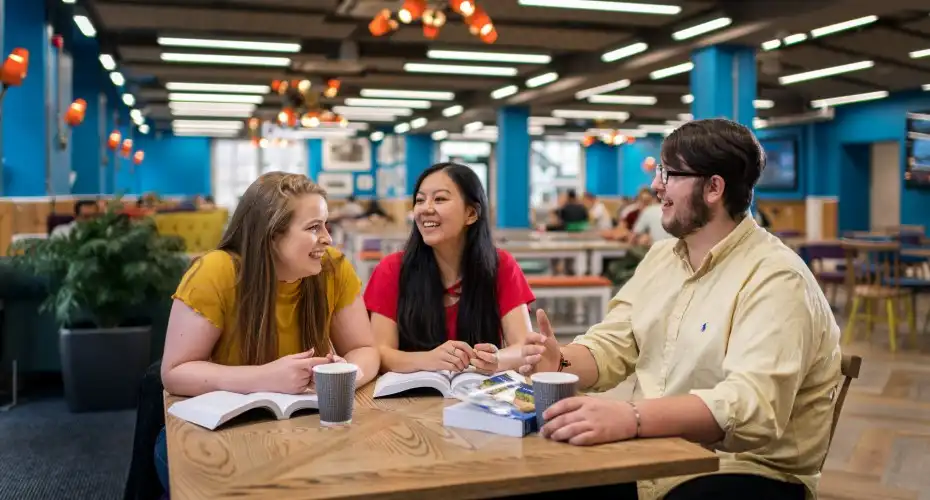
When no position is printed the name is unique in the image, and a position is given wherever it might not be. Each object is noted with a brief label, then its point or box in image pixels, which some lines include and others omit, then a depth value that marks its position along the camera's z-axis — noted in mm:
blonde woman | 1938
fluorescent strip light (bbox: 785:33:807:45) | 10016
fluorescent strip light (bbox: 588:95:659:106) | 16531
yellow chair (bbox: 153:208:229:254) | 8691
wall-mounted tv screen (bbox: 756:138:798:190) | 19266
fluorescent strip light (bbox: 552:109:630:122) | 19203
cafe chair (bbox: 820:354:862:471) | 1878
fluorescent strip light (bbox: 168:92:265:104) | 16703
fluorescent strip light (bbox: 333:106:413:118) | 19025
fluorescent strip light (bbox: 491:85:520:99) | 14992
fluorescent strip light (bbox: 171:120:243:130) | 22555
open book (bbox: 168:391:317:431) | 1598
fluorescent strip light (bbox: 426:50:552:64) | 11523
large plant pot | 4508
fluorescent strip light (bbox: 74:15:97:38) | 9500
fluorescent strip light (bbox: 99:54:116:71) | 11641
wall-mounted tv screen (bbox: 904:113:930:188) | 15211
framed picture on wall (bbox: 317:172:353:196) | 27422
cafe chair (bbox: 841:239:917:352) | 6938
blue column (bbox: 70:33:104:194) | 15133
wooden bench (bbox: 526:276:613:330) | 6668
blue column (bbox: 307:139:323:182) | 27531
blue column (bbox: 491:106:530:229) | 16672
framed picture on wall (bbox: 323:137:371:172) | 27406
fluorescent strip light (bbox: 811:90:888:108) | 15789
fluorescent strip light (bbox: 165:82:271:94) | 15039
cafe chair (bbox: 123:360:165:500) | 2121
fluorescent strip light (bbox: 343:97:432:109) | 17438
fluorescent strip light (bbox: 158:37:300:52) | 10719
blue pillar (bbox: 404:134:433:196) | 24781
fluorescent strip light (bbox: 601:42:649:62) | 10734
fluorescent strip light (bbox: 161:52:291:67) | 11898
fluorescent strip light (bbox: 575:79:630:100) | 14162
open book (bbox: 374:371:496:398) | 1842
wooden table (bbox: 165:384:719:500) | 1271
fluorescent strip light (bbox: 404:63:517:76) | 12602
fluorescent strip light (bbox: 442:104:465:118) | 17750
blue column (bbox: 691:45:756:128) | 9703
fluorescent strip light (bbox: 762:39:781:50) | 9855
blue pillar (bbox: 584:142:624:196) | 27312
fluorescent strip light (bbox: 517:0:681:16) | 8594
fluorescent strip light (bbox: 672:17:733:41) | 9047
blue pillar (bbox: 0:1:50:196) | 10219
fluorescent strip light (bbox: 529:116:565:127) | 21281
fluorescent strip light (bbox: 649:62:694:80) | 11369
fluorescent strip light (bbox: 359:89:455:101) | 15849
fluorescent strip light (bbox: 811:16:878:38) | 8914
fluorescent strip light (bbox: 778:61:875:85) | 12805
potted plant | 4367
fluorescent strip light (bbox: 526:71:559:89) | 13280
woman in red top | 2602
